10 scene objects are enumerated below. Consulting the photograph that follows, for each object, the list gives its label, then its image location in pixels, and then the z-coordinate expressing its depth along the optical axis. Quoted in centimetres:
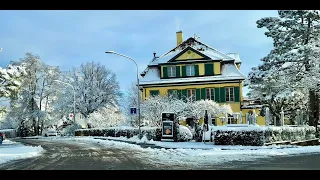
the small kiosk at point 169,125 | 2703
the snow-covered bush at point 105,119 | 5016
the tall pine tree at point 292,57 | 2780
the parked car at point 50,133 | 5266
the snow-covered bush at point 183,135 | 2702
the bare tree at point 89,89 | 5534
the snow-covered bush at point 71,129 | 4819
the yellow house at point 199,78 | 4631
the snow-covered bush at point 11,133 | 5727
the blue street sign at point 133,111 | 2917
